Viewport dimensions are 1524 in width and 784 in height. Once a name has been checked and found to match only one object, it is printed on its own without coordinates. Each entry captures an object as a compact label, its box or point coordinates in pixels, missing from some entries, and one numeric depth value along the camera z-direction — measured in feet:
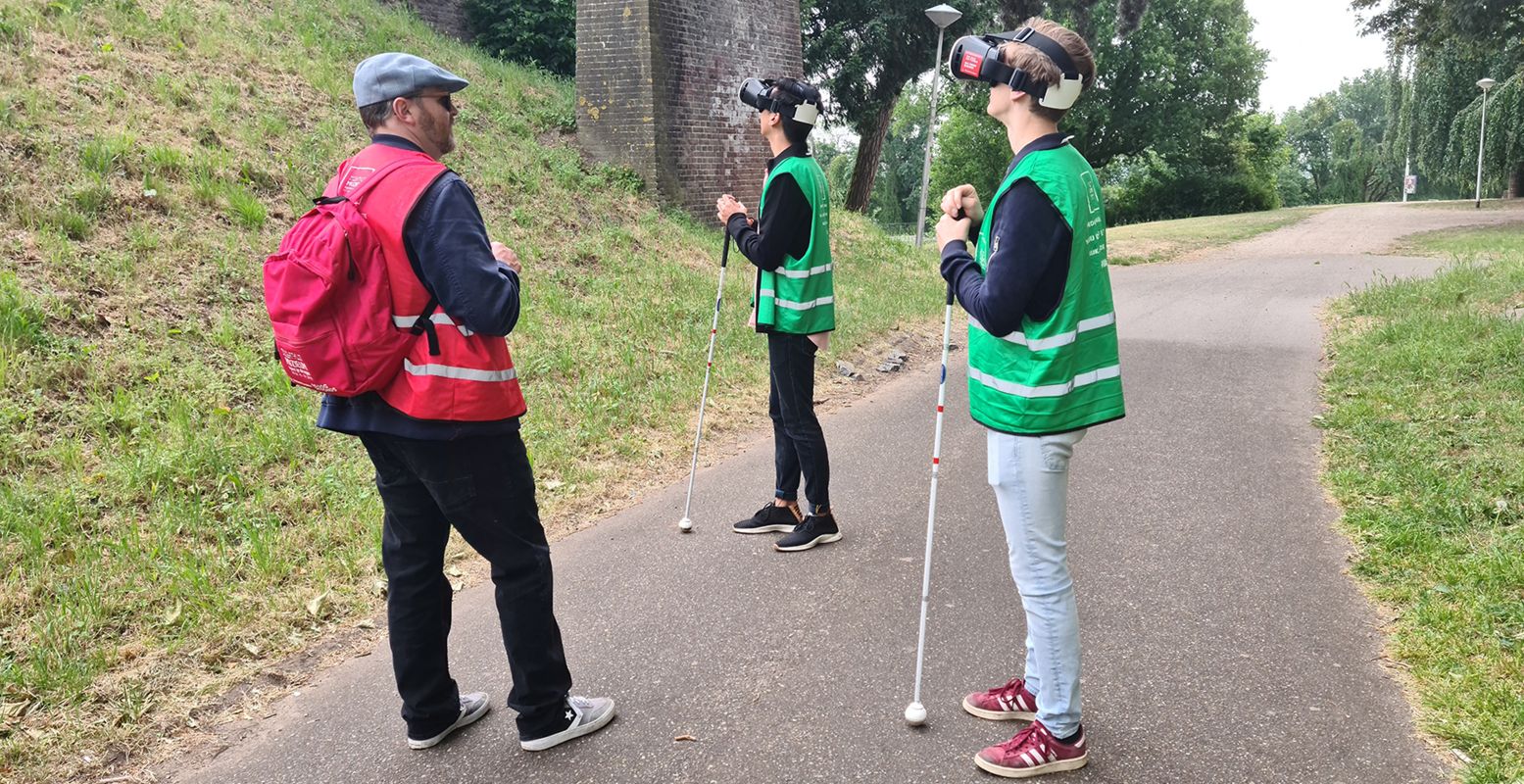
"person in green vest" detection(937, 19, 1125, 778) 9.12
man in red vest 9.12
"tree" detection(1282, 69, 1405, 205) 230.07
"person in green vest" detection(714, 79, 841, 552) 14.98
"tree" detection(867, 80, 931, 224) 229.25
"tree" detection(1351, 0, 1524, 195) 70.78
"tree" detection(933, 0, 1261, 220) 128.47
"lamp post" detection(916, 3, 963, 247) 53.11
